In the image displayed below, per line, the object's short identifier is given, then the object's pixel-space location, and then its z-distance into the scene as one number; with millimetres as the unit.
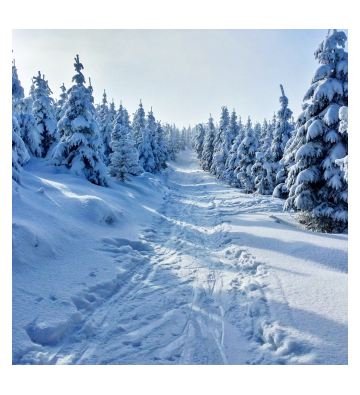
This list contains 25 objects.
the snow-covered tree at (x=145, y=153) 38406
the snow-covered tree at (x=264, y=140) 36362
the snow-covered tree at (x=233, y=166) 35469
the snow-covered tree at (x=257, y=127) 73556
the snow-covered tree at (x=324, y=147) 11070
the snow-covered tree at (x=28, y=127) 21055
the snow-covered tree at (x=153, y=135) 42125
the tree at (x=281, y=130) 24920
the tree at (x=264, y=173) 25406
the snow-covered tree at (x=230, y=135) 43694
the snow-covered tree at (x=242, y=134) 36100
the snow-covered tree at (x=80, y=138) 19031
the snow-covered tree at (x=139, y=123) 40706
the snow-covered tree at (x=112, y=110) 50472
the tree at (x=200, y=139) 76000
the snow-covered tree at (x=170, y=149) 78038
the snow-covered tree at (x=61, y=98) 38962
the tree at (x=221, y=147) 43438
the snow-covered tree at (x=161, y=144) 48812
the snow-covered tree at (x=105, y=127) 36750
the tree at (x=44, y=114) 26281
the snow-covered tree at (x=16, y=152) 9750
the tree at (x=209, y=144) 55275
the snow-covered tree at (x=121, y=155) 23766
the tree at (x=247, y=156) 29672
